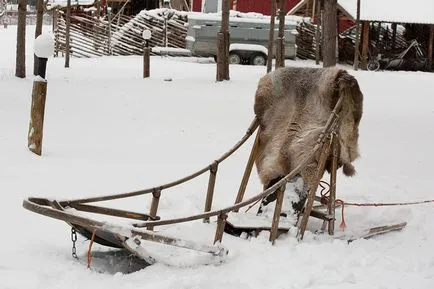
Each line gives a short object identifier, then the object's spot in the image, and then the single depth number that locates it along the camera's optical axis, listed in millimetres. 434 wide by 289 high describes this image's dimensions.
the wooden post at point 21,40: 15688
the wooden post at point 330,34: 13945
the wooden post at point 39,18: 16250
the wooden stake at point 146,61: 17933
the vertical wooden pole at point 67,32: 21845
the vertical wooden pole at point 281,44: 19188
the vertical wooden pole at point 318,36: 28625
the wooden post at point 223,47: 17844
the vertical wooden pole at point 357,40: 27781
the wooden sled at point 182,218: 4617
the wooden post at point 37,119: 8250
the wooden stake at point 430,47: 30547
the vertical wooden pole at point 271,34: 19478
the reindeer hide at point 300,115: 5969
